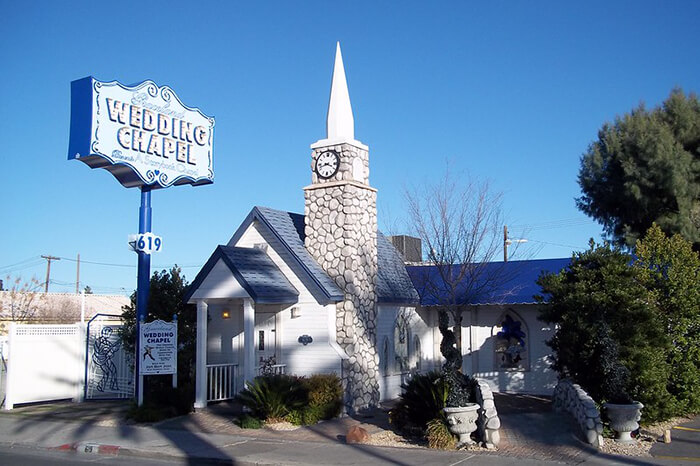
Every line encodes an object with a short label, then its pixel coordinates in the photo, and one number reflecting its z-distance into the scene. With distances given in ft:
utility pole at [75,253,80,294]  207.00
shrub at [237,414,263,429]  51.44
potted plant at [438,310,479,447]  42.32
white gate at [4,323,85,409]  64.28
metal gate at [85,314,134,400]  69.82
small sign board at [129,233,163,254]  59.88
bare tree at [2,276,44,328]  124.36
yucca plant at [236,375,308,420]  51.98
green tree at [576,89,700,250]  84.28
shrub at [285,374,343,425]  52.80
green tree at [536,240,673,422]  46.91
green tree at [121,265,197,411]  62.13
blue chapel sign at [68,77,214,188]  55.36
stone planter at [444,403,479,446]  42.22
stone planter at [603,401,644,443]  42.22
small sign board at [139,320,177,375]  57.21
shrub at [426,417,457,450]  42.52
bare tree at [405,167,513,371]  61.87
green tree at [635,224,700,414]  52.08
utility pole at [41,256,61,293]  186.37
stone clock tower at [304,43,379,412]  59.11
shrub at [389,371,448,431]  44.47
